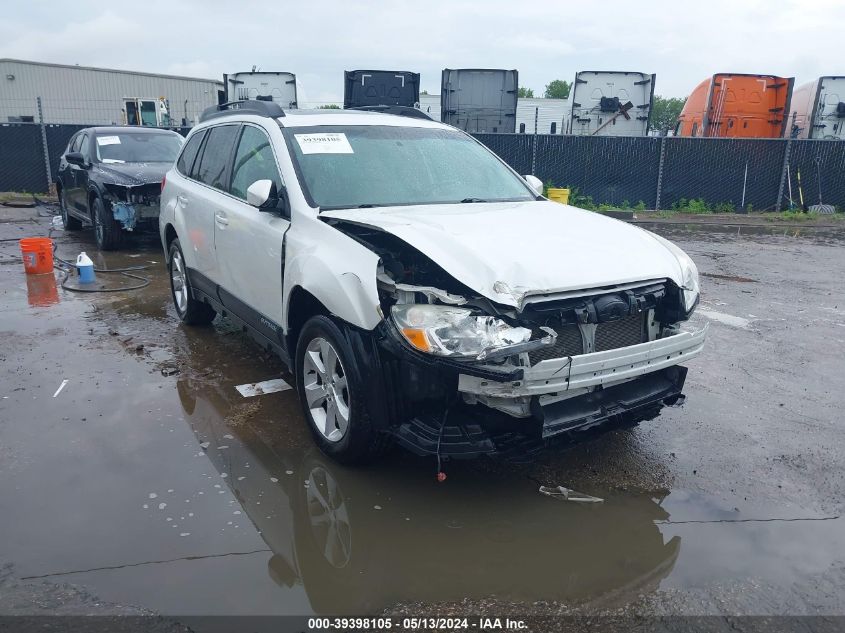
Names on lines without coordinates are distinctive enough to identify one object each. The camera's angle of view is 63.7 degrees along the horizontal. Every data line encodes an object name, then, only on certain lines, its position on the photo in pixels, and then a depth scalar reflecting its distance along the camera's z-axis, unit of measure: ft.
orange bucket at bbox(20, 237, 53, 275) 27.09
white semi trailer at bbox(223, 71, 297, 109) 60.95
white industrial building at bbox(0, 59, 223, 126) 110.22
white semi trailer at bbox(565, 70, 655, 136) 57.77
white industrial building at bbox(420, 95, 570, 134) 95.86
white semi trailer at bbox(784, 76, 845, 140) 57.57
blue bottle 26.03
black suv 30.91
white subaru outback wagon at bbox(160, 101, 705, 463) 10.07
